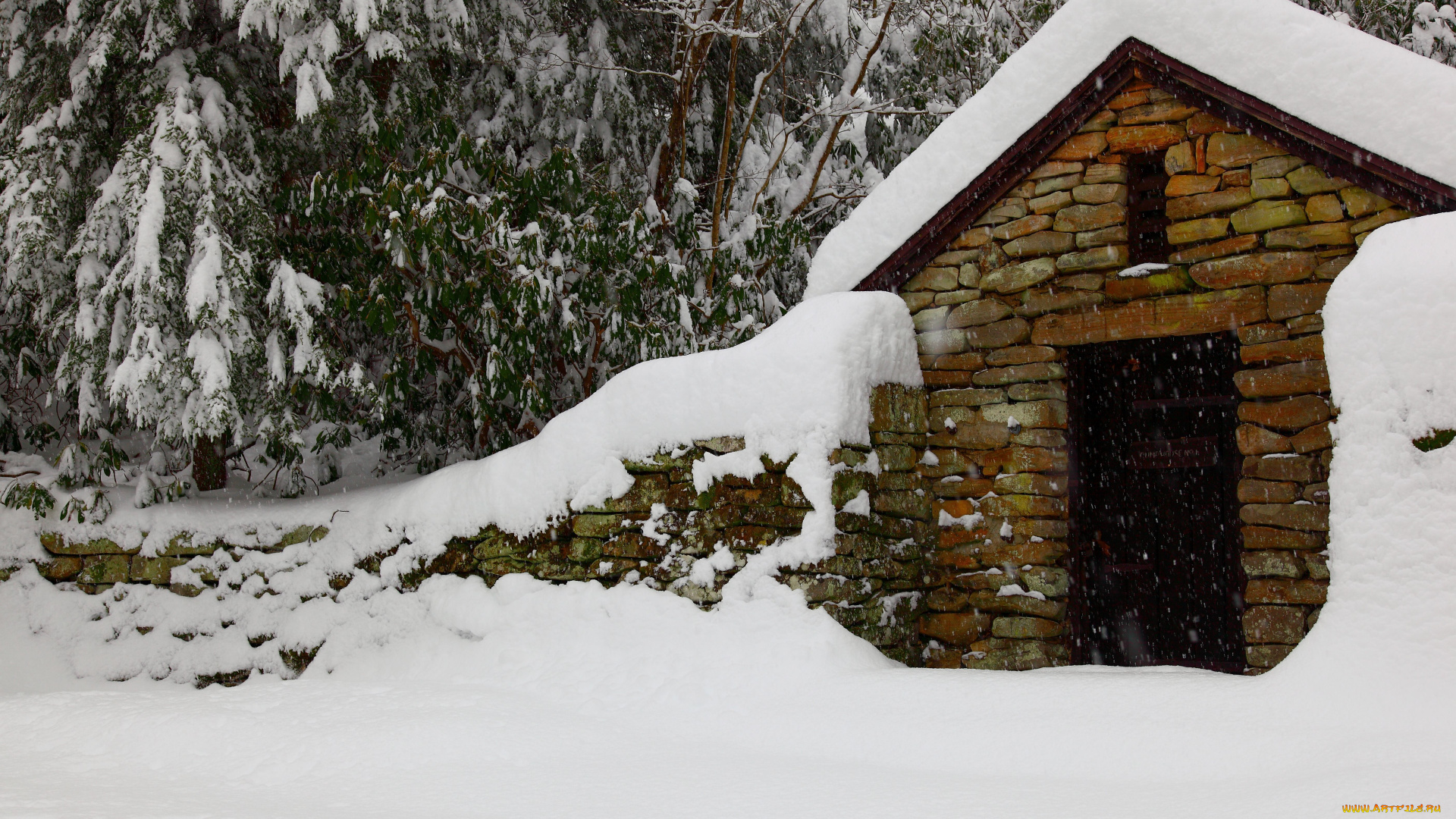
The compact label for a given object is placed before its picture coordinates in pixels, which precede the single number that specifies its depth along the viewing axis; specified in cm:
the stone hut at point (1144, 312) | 511
